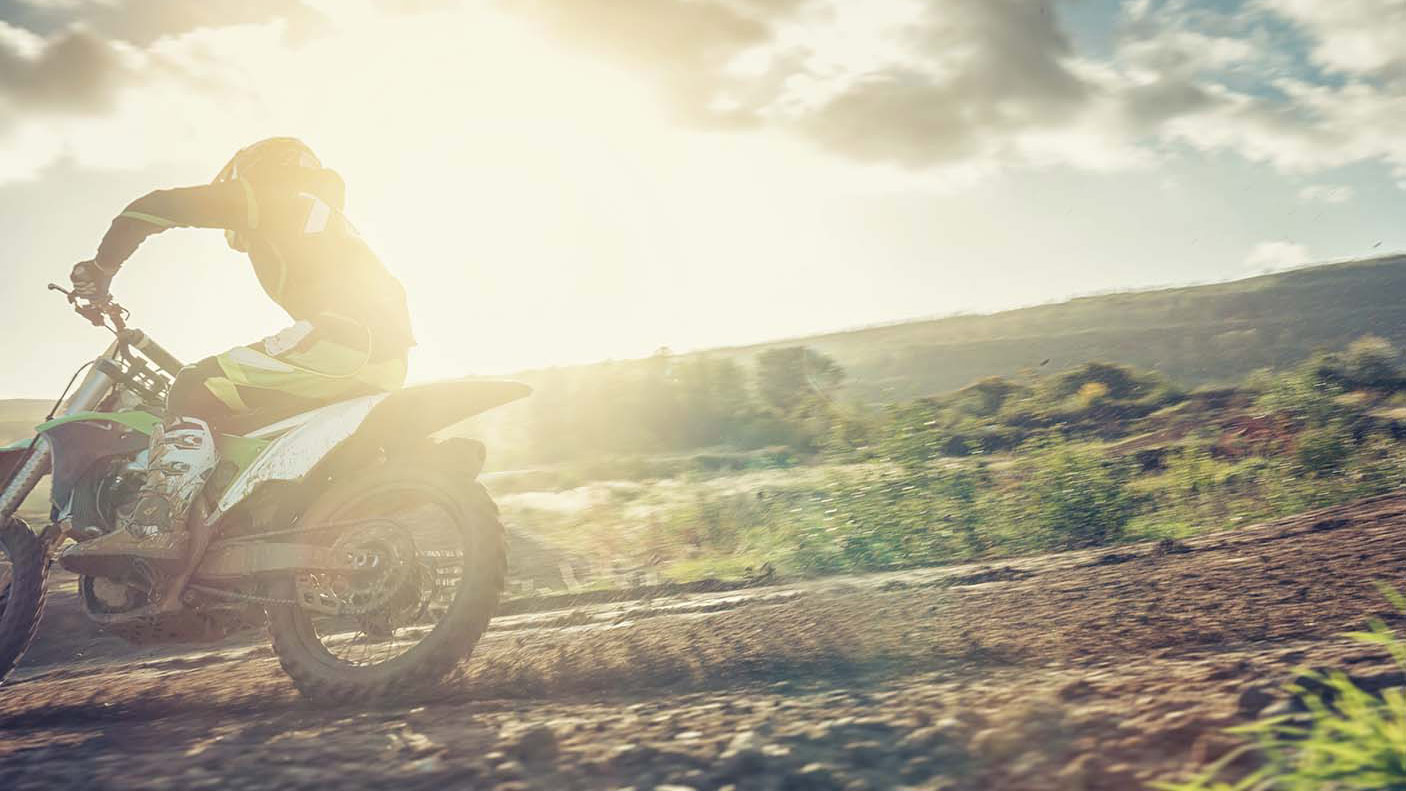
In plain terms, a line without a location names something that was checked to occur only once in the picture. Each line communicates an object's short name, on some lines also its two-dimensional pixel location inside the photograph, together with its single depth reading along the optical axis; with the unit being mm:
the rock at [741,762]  2078
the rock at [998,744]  1967
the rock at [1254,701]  1972
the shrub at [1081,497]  7098
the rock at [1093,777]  1761
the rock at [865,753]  2053
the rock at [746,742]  2236
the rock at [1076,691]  2264
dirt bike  3418
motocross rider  3779
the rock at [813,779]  1945
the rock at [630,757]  2205
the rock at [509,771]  2184
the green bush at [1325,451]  7926
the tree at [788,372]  29547
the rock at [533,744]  2332
